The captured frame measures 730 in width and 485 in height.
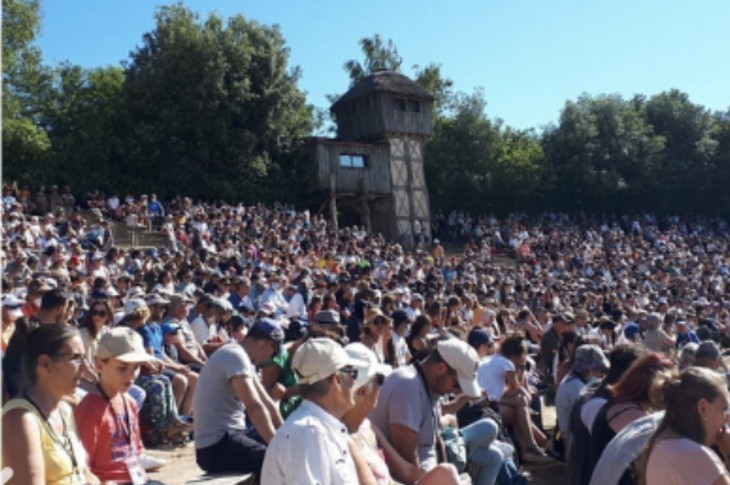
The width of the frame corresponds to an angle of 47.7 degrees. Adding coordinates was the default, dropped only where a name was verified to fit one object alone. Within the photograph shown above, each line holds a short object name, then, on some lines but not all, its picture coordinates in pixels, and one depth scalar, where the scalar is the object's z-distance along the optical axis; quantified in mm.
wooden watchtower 34875
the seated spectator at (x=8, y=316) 6703
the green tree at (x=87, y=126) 29172
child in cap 4387
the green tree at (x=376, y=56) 48281
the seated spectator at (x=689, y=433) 3518
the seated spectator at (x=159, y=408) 7391
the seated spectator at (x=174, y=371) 8203
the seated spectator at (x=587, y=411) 5098
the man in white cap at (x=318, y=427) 3244
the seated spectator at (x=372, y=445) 3883
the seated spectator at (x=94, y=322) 7492
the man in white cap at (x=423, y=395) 5180
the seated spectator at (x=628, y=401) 4809
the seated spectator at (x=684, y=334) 15812
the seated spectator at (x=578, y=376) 7039
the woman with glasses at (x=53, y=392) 3600
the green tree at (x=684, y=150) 47812
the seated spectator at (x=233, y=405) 5332
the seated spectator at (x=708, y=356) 6758
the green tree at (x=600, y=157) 44688
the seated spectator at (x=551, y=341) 11703
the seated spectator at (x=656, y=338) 13750
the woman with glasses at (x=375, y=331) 9172
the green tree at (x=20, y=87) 25062
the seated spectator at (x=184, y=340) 8984
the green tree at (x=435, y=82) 48391
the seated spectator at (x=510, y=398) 7719
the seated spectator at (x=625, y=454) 4160
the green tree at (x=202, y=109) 30594
